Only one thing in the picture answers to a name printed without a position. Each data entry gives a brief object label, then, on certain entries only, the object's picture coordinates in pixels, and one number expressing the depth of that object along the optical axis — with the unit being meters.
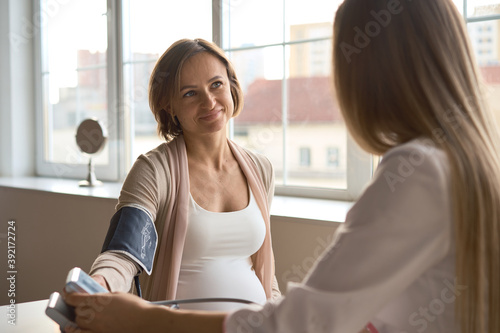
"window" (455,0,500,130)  1.93
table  1.34
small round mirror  3.29
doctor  0.72
